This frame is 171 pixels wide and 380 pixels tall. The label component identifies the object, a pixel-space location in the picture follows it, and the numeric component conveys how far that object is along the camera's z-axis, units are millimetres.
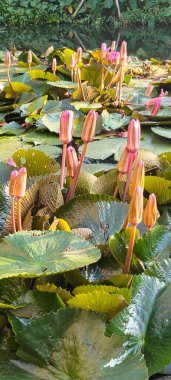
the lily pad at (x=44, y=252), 1642
